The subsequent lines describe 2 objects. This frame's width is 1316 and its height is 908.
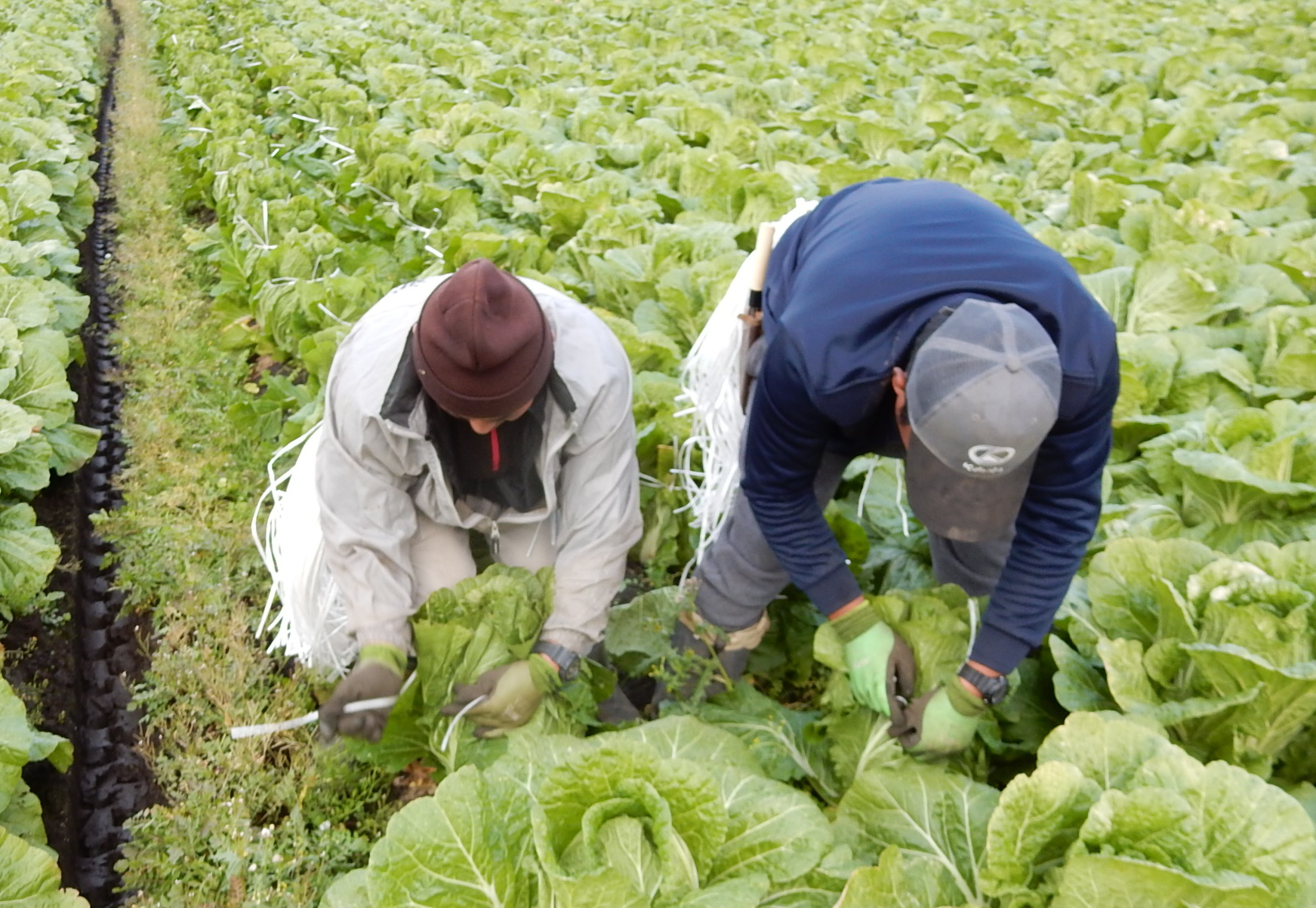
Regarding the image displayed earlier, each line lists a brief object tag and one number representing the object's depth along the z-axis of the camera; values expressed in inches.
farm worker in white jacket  89.7
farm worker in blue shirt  61.6
